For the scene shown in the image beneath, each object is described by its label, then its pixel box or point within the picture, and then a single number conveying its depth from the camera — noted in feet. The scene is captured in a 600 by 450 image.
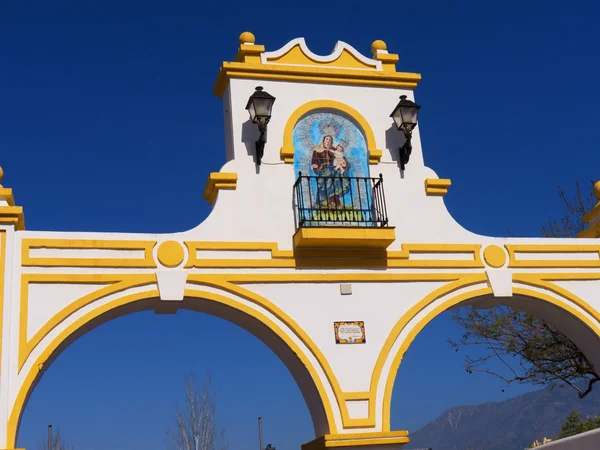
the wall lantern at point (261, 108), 36.32
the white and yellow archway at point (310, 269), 32.40
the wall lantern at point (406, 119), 38.06
